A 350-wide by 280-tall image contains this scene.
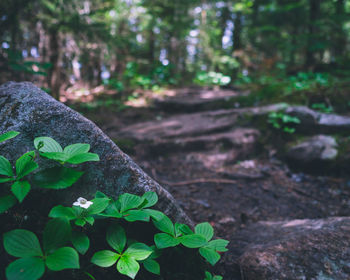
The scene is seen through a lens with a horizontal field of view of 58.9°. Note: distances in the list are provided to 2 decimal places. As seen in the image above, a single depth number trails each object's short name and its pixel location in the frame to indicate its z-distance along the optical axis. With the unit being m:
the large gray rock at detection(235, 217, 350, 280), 0.50
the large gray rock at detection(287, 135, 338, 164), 1.18
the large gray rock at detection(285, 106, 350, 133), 1.32
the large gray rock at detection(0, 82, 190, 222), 0.49
